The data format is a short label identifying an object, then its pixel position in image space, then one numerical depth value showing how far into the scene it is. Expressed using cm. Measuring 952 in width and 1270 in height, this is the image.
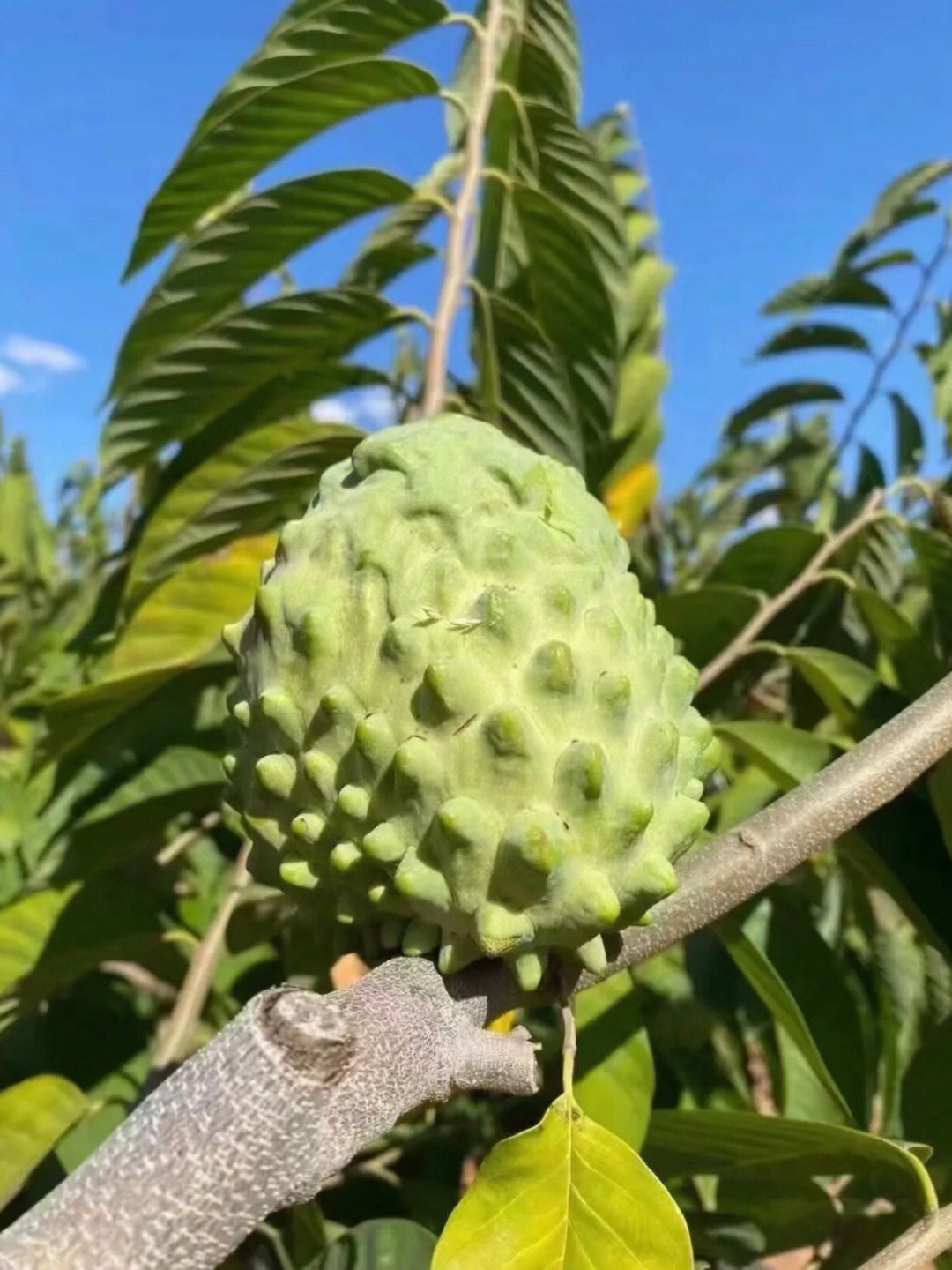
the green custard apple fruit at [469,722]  22
